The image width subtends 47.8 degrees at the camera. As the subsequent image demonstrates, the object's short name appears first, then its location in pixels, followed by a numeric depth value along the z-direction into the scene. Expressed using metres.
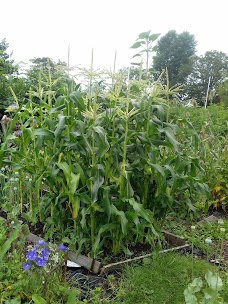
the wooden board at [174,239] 2.22
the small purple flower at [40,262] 1.41
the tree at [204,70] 26.04
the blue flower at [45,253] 1.42
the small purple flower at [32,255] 1.41
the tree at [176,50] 29.45
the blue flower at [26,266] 1.42
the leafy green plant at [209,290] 1.26
